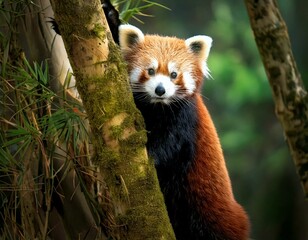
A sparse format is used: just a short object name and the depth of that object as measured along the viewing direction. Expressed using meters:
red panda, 8.12
